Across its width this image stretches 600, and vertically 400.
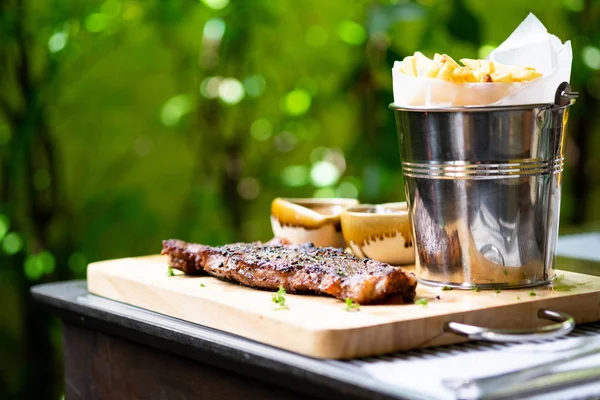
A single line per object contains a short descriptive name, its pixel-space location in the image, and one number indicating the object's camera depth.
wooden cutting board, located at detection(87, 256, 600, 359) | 0.96
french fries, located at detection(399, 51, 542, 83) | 1.05
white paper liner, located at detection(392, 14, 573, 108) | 1.04
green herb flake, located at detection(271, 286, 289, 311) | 1.01
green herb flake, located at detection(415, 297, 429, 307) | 1.01
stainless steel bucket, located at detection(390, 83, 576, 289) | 1.04
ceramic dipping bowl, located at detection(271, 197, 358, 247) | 1.19
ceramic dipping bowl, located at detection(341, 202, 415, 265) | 1.15
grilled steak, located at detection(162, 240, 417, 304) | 1.01
